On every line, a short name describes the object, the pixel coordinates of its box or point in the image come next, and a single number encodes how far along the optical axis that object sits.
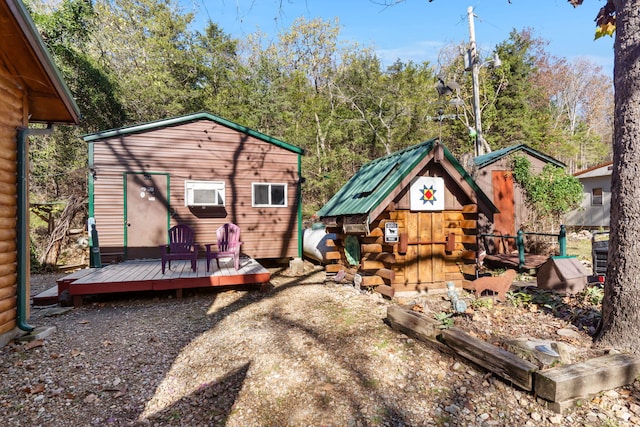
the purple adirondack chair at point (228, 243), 7.65
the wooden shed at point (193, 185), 9.41
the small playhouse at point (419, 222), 6.13
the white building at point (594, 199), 19.38
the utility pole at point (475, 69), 12.98
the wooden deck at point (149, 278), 6.51
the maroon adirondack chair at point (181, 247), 7.32
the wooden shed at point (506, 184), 11.48
